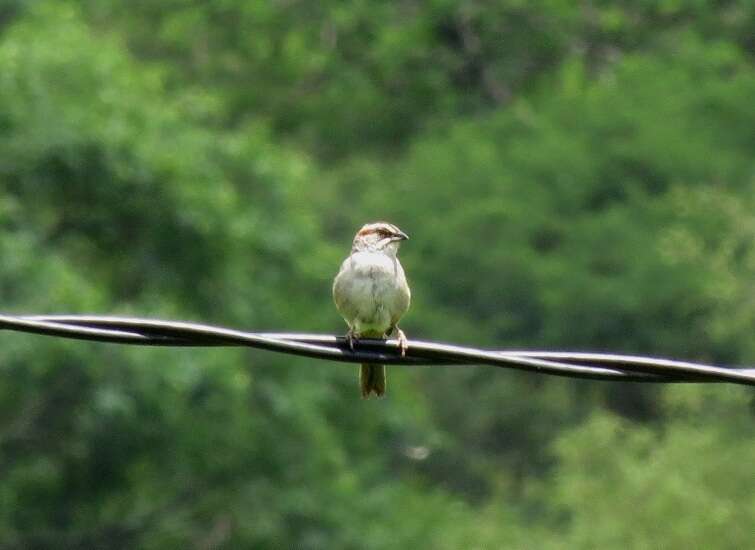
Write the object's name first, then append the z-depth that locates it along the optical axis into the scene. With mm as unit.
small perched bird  17047
